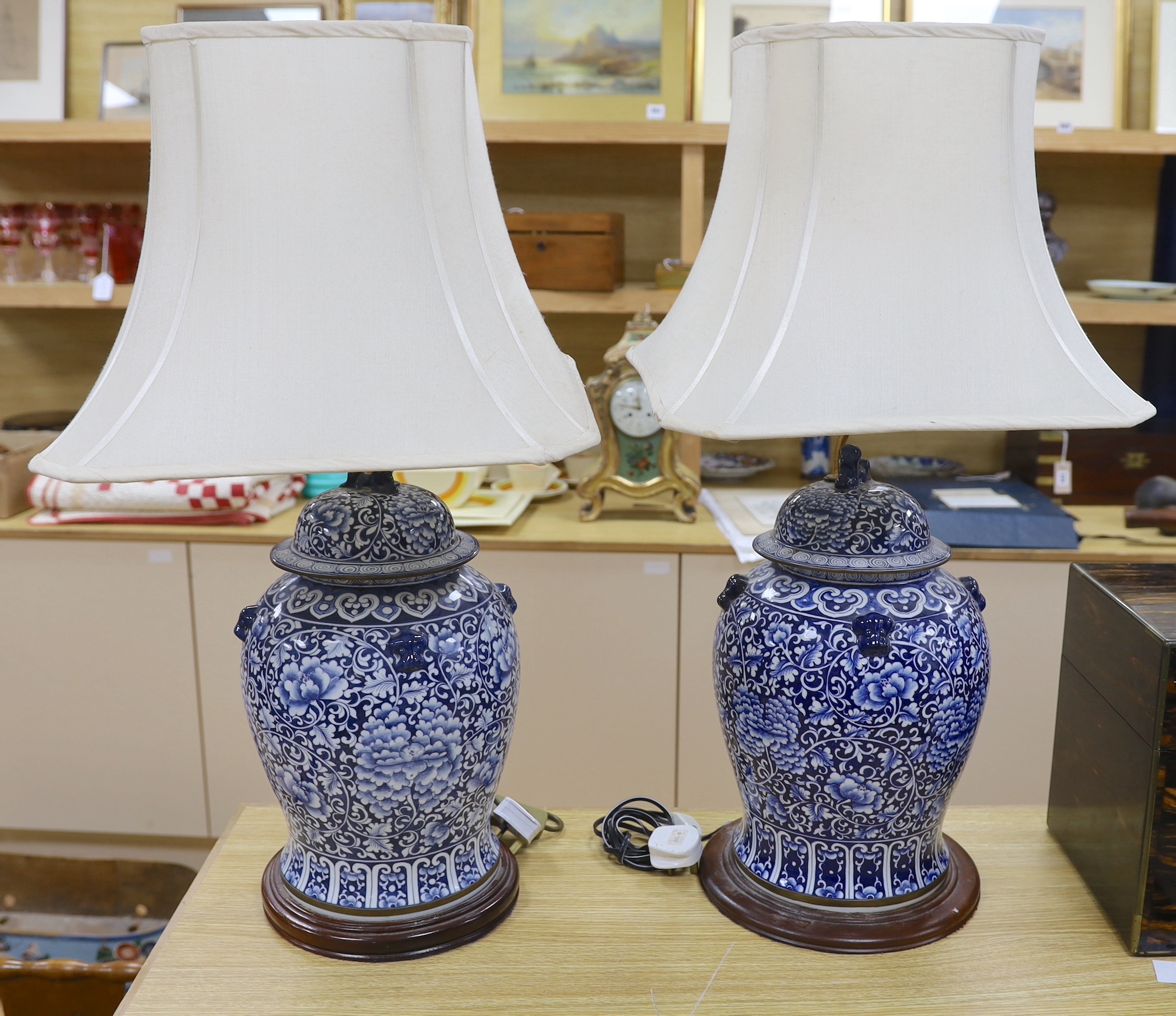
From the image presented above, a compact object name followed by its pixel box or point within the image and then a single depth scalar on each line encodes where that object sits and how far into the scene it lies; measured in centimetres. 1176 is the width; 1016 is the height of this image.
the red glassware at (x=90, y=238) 221
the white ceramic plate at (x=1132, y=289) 211
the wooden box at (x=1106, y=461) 225
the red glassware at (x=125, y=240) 222
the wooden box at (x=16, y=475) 210
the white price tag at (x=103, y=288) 213
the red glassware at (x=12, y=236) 221
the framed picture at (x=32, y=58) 234
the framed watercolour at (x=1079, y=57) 221
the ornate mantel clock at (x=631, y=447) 204
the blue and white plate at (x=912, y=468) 238
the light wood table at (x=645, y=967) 85
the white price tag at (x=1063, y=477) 225
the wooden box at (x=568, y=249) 210
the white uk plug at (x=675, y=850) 101
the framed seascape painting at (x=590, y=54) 218
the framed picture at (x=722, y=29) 217
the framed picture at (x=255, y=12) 230
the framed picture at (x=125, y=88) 234
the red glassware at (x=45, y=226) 220
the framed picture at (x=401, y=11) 228
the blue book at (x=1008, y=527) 197
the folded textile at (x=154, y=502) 205
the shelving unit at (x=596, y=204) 238
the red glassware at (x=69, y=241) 222
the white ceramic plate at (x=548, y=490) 227
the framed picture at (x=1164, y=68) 218
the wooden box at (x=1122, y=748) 88
